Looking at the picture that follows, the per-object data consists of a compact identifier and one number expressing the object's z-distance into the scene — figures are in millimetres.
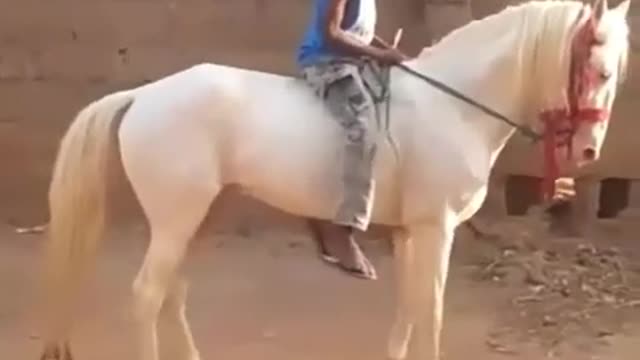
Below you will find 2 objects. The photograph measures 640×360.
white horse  4059
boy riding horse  4059
